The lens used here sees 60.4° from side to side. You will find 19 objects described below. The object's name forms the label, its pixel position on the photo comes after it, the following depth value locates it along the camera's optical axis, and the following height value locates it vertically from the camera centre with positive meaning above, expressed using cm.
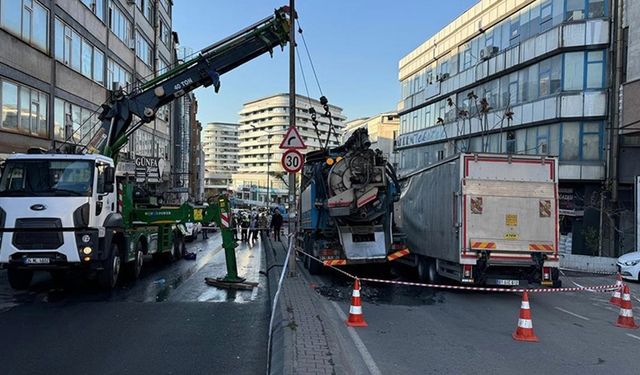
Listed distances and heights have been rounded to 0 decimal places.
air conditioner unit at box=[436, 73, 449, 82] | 3994 +779
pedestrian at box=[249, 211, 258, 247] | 2964 -320
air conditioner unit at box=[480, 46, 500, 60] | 3331 +806
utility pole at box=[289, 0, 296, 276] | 1348 +226
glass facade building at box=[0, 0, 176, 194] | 1833 +476
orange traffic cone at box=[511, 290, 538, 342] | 787 -203
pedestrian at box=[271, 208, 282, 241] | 2888 -229
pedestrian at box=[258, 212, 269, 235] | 3801 -294
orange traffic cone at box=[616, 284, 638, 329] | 915 -217
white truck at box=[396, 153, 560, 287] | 1152 -78
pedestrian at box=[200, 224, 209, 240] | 3321 -324
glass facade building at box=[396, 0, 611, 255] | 2658 +529
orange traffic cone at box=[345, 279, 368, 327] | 852 -204
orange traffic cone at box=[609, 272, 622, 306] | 1046 -233
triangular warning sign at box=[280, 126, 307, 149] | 1242 +90
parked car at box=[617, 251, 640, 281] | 1661 -250
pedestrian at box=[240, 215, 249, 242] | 3094 -288
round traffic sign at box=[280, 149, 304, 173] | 1241 +45
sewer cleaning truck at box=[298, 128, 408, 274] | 1406 -64
